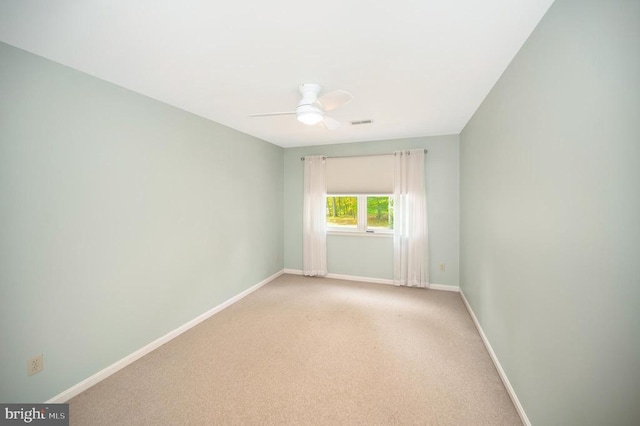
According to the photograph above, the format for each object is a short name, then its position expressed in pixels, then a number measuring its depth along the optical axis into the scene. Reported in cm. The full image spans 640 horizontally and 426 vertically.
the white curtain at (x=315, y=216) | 462
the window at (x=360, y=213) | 448
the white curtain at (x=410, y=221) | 407
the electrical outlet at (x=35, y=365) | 173
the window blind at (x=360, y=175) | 430
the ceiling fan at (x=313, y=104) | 210
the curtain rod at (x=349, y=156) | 434
